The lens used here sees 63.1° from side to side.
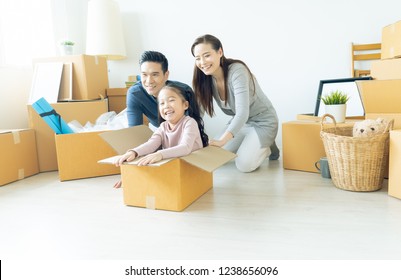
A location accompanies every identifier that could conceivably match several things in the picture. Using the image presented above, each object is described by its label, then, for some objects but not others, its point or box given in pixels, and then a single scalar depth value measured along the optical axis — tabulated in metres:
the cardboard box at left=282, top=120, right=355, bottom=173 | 1.76
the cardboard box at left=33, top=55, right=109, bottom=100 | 2.31
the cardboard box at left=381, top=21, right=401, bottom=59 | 1.88
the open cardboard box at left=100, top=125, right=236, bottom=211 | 1.26
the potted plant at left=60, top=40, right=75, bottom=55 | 2.46
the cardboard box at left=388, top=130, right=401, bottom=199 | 1.30
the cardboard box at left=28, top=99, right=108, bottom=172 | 2.06
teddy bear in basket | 1.41
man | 1.57
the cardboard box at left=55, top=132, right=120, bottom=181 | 1.84
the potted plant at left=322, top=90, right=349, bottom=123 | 1.71
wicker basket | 1.37
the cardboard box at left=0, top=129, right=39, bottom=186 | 1.83
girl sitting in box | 1.34
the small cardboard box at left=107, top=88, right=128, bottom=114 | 2.54
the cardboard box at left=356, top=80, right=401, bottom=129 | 1.66
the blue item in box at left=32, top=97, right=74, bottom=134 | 1.84
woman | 1.61
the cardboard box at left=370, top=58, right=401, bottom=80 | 1.80
